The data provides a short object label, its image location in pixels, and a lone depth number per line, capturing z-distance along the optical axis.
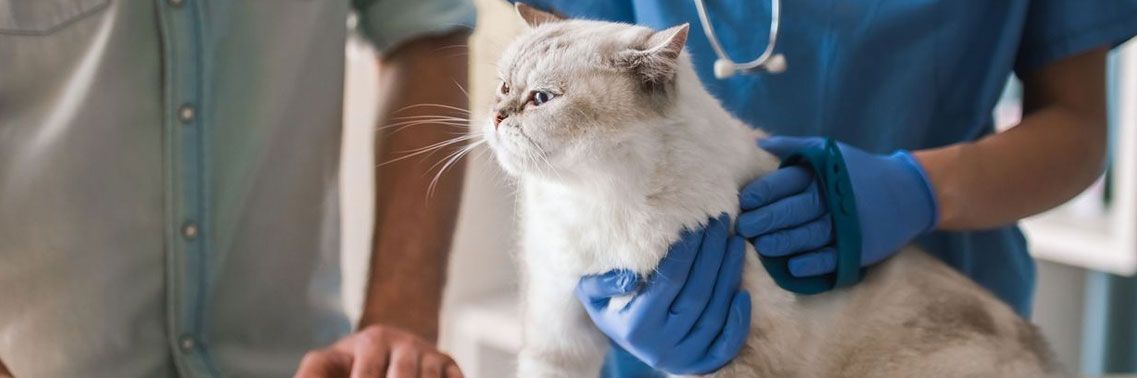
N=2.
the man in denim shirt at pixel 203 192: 0.92
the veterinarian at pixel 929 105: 0.97
